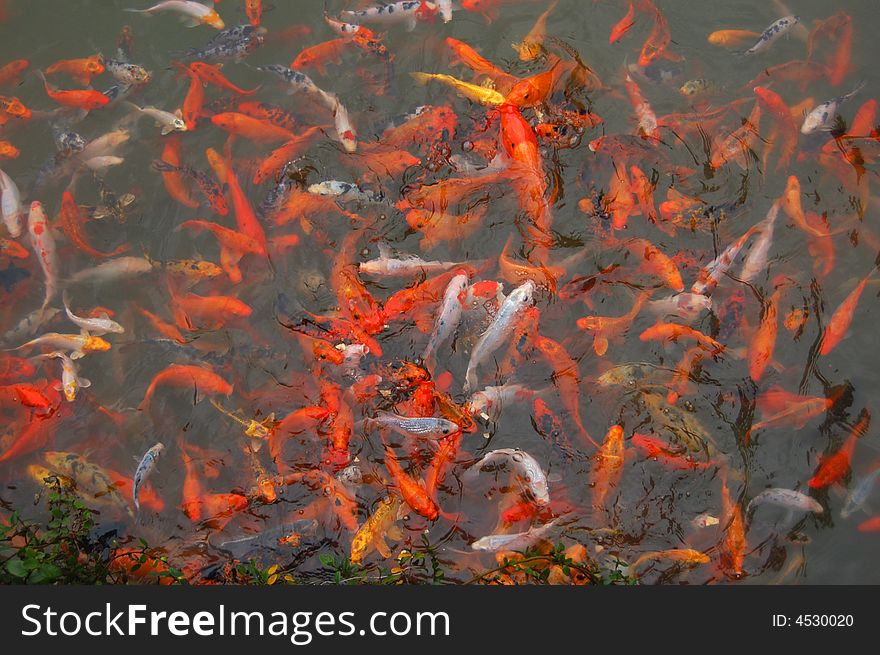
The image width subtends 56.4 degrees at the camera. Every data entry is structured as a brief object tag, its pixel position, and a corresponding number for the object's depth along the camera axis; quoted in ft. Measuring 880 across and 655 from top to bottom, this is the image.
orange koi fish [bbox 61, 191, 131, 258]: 19.66
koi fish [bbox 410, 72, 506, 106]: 19.95
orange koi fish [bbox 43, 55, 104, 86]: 20.86
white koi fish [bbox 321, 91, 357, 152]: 19.94
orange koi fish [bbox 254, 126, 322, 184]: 19.74
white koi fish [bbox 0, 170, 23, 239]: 19.70
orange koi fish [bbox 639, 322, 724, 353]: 18.75
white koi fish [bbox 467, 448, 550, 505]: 17.87
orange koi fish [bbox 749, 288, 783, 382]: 18.49
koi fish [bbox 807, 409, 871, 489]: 17.99
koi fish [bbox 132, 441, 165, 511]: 18.17
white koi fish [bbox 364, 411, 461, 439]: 18.07
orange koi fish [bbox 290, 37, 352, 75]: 20.56
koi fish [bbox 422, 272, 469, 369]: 18.62
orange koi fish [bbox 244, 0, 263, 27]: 20.99
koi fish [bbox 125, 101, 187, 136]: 20.18
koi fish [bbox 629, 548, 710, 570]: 17.58
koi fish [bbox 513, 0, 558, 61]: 20.58
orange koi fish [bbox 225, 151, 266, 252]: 19.38
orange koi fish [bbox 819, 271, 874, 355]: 18.63
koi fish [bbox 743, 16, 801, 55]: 20.39
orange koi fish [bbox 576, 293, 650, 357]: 18.70
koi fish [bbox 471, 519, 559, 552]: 17.53
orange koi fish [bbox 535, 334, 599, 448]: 18.52
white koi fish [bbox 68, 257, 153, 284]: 19.45
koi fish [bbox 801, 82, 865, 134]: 19.76
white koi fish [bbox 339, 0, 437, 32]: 20.68
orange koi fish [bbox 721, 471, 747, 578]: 17.67
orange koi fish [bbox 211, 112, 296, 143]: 19.98
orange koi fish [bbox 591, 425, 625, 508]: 17.98
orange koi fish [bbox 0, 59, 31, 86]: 20.74
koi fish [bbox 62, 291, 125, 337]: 19.19
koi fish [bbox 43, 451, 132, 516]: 18.28
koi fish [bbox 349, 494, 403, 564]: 17.58
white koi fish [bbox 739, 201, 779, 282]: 18.92
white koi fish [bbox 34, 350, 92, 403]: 18.85
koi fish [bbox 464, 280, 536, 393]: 18.43
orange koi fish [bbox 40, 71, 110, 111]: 20.35
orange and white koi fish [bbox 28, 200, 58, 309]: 19.49
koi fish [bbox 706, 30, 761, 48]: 20.44
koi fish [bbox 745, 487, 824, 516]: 17.85
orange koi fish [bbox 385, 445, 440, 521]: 17.74
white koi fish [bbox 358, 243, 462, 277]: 19.06
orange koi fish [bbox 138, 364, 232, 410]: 18.72
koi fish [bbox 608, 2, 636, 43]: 20.59
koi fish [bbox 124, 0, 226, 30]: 20.88
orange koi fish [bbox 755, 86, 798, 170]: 19.80
